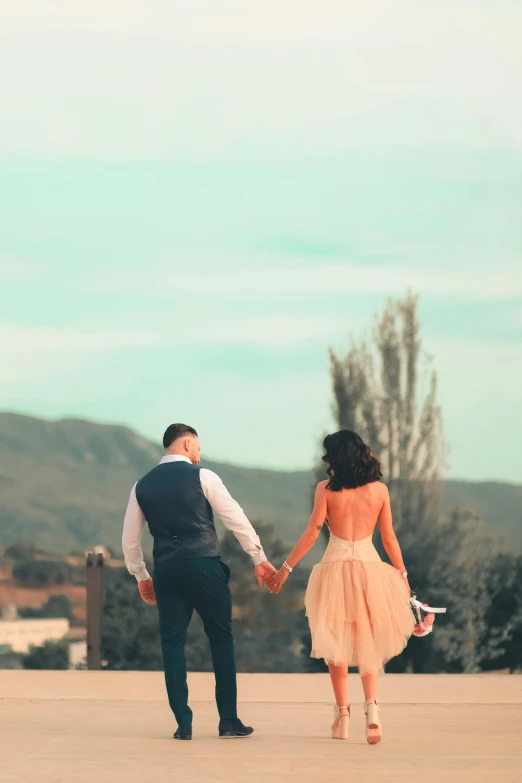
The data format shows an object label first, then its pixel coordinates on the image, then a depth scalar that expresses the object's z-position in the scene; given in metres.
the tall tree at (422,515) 26.40
